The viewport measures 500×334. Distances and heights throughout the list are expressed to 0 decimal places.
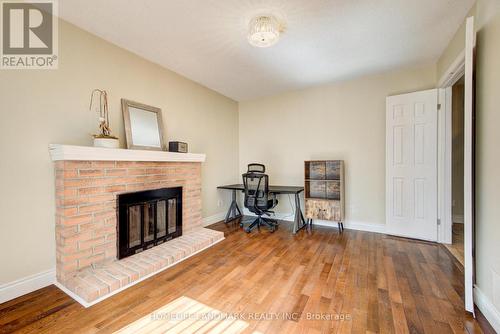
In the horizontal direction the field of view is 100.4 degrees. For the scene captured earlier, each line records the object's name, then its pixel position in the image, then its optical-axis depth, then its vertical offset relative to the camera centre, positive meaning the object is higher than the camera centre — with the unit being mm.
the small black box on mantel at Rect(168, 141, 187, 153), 3072 +294
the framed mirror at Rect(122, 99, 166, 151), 2674 +549
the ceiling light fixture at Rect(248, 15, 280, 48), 2045 +1348
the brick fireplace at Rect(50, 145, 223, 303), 2006 -557
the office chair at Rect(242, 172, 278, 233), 3613 -527
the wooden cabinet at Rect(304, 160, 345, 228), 3570 -448
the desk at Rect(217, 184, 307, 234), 3619 -778
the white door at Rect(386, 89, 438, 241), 3027 +9
